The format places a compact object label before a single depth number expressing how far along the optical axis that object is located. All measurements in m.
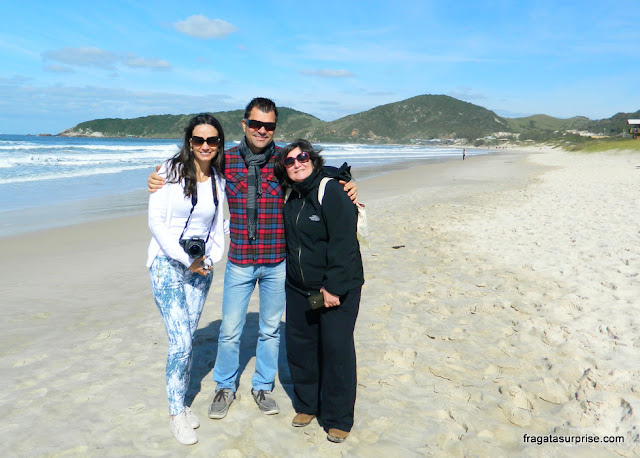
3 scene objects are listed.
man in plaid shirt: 2.73
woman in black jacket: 2.54
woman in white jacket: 2.50
